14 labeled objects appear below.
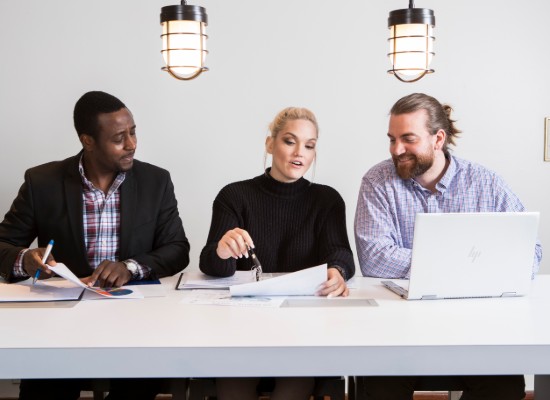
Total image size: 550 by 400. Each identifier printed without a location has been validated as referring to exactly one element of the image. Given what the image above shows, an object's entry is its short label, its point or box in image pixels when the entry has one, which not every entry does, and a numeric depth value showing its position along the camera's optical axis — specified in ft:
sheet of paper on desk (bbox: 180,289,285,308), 6.99
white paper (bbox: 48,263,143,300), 6.94
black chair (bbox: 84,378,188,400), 6.88
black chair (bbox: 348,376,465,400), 7.21
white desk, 5.53
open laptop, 6.75
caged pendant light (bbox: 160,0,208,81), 6.91
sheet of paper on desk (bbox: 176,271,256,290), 7.84
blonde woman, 9.05
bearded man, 9.13
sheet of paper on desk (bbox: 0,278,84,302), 7.21
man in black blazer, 9.07
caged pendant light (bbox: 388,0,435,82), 7.07
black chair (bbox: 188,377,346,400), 7.01
